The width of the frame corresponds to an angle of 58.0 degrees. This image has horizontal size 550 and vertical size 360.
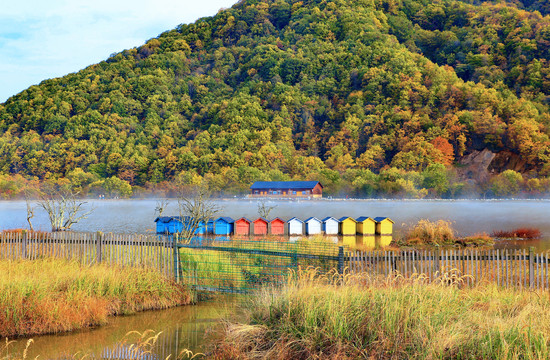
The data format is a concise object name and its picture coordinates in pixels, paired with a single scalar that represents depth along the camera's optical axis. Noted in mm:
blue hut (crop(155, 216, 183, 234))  35469
